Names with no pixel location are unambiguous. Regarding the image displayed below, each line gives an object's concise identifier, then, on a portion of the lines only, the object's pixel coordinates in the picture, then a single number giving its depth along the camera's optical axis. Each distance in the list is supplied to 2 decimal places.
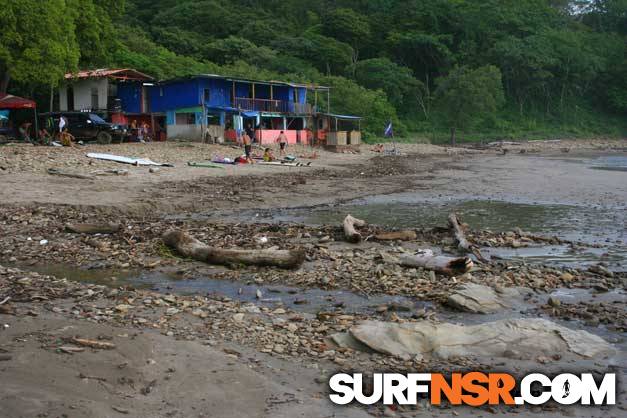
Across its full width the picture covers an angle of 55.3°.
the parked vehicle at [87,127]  30.97
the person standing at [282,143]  34.12
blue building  39.97
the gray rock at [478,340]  6.11
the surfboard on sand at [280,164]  28.12
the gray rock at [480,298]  7.79
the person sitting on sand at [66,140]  27.34
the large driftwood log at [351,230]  11.82
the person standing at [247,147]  28.49
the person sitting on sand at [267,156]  29.41
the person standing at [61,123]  29.77
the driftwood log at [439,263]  9.27
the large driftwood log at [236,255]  9.55
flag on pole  47.33
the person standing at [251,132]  39.53
